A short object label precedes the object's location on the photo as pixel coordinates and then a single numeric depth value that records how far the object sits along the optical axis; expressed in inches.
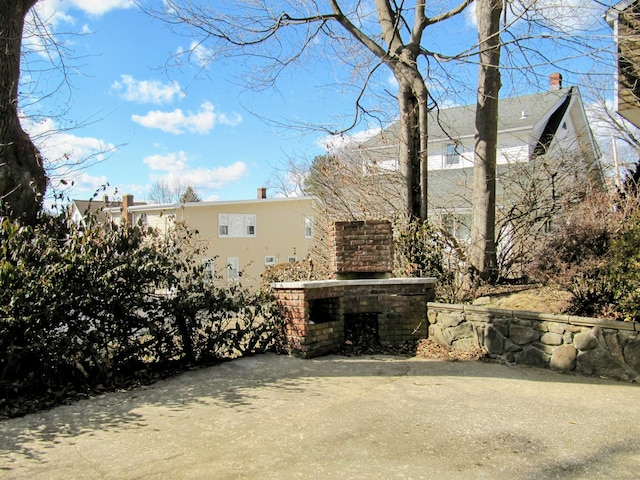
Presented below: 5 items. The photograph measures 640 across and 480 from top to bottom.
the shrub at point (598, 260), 190.5
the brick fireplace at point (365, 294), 245.4
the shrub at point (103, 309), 168.2
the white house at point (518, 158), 349.1
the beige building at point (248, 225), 876.6
